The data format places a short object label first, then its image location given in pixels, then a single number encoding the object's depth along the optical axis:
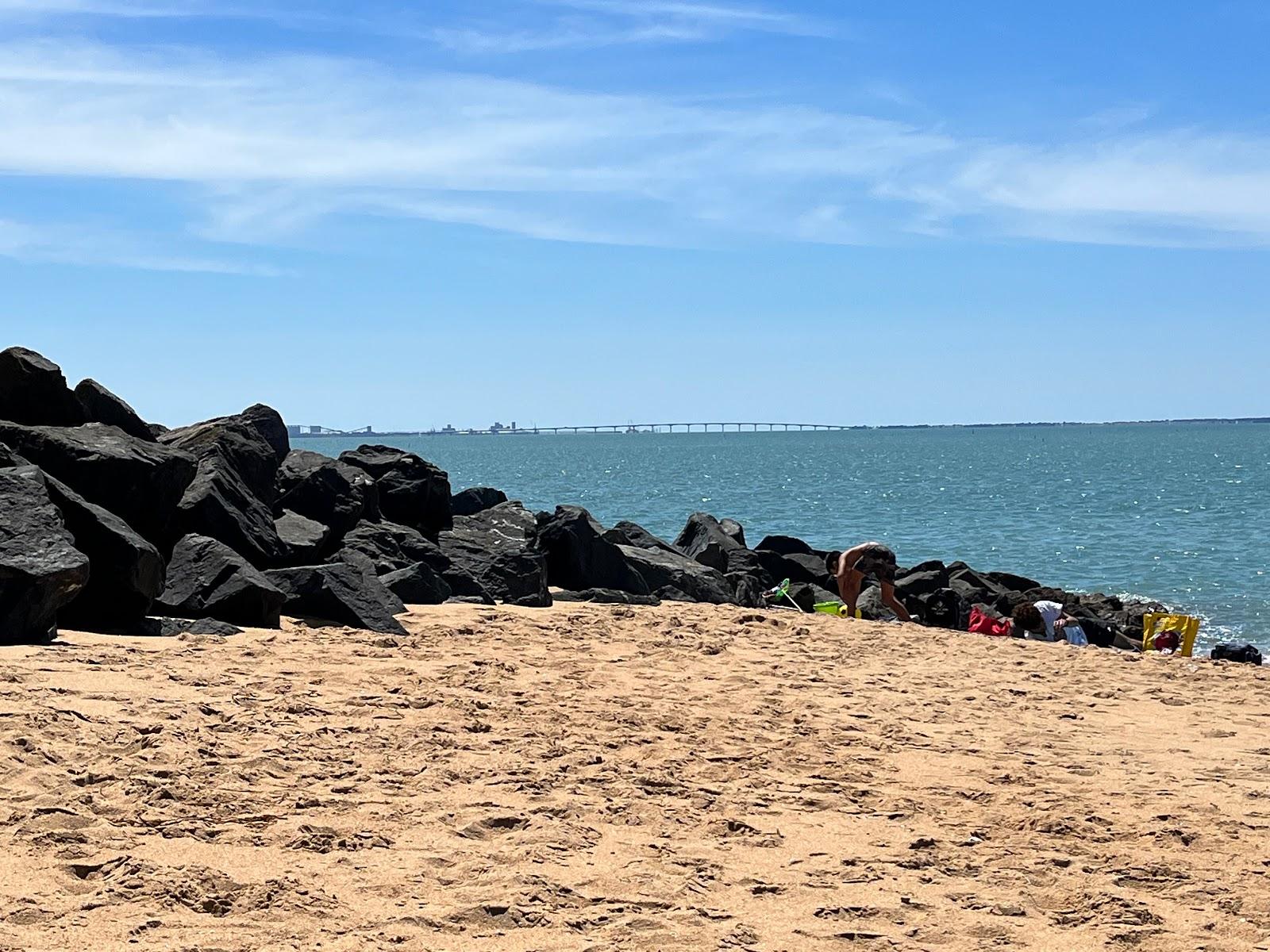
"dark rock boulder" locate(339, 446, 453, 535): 16.98
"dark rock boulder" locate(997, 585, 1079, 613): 19.72
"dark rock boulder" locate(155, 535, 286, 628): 10.33
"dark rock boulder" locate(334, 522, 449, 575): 14.06
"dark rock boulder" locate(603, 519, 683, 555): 18.73
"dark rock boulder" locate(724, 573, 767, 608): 17.02
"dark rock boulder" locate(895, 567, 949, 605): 19.97
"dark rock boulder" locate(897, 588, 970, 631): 18.02
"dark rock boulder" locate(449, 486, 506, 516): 22.84
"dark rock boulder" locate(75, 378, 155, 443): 12.68
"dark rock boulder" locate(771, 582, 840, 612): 17.89
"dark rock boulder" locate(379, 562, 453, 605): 12.91
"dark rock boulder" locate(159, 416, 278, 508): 13.43
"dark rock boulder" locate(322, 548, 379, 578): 13.01
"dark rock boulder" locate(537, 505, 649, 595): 15.80
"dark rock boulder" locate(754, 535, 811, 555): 23.12
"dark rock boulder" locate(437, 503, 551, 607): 14.02
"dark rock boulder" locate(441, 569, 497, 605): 13.68
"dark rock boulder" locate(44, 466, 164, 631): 9.43
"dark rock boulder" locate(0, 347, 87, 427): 11.81
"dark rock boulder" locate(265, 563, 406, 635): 11.02
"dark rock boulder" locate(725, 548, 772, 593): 19.91
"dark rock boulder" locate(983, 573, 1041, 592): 22.50
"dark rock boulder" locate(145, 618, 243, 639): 9.64
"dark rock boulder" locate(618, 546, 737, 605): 16.09
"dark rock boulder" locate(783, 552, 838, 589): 21.12
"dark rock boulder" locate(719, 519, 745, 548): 22.83
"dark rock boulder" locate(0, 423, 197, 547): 10.80
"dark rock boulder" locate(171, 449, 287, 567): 11.75
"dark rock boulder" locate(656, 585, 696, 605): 15.80
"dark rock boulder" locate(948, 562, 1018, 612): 19.83
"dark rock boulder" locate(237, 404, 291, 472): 16.73
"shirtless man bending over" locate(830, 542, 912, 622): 16.48
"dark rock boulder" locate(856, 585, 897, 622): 16.70
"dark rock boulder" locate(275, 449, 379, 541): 14.52
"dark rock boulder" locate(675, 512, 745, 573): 20.28
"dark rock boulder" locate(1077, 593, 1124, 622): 20.17
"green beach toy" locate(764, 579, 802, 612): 17.72
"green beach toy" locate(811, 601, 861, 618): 16.34
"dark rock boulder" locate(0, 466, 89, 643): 8.30
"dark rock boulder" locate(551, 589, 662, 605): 14.58
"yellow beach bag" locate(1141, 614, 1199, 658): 15.57
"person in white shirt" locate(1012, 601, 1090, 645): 15.40
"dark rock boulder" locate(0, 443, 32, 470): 9.87
